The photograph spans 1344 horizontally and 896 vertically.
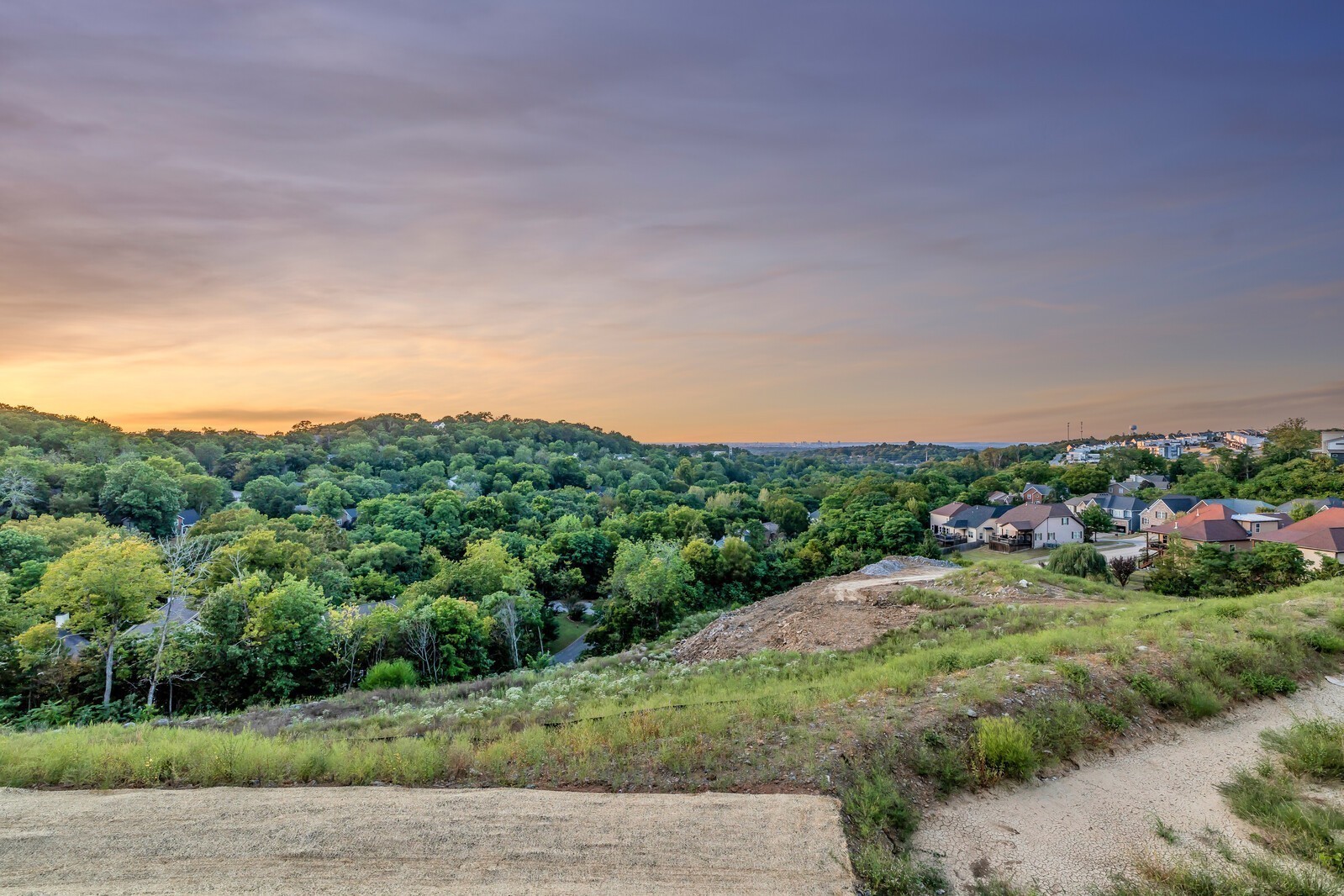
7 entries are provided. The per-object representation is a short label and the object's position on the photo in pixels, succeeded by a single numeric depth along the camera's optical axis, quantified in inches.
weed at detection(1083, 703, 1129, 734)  312.5
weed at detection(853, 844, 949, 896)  191.0
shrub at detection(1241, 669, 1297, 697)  360.8
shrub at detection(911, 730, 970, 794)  259.1
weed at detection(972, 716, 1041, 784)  266.2
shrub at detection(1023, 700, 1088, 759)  288.4
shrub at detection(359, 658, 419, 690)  806.5
